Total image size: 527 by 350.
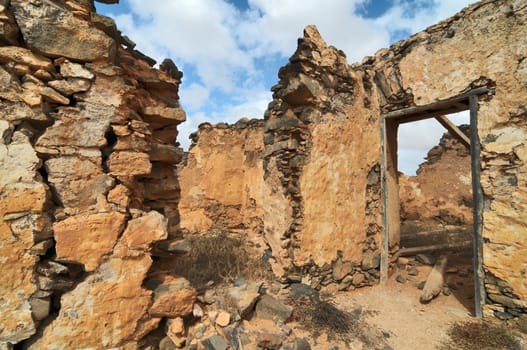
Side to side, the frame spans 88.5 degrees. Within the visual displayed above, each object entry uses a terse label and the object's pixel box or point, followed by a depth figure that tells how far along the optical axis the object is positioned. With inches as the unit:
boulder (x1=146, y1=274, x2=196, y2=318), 82.9
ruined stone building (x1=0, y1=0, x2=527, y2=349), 67.6
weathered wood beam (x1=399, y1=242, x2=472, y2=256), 195.9
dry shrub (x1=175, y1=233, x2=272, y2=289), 136.6
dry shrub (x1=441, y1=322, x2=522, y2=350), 105.8
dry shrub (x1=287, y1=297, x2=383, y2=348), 108.6
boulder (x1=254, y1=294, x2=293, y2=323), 108.3
